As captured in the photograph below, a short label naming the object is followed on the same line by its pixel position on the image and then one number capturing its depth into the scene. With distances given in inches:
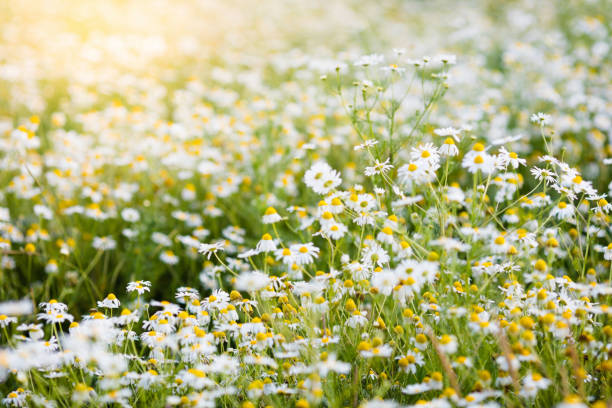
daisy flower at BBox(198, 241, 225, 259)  200.6
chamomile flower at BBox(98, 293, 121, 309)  185.5
